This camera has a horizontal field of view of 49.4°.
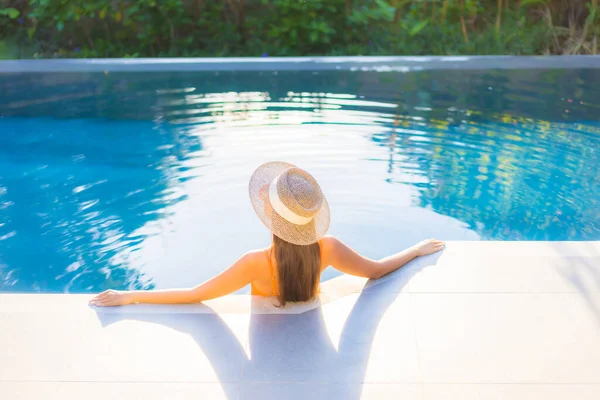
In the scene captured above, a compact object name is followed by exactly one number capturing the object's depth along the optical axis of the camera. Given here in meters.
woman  2.65
